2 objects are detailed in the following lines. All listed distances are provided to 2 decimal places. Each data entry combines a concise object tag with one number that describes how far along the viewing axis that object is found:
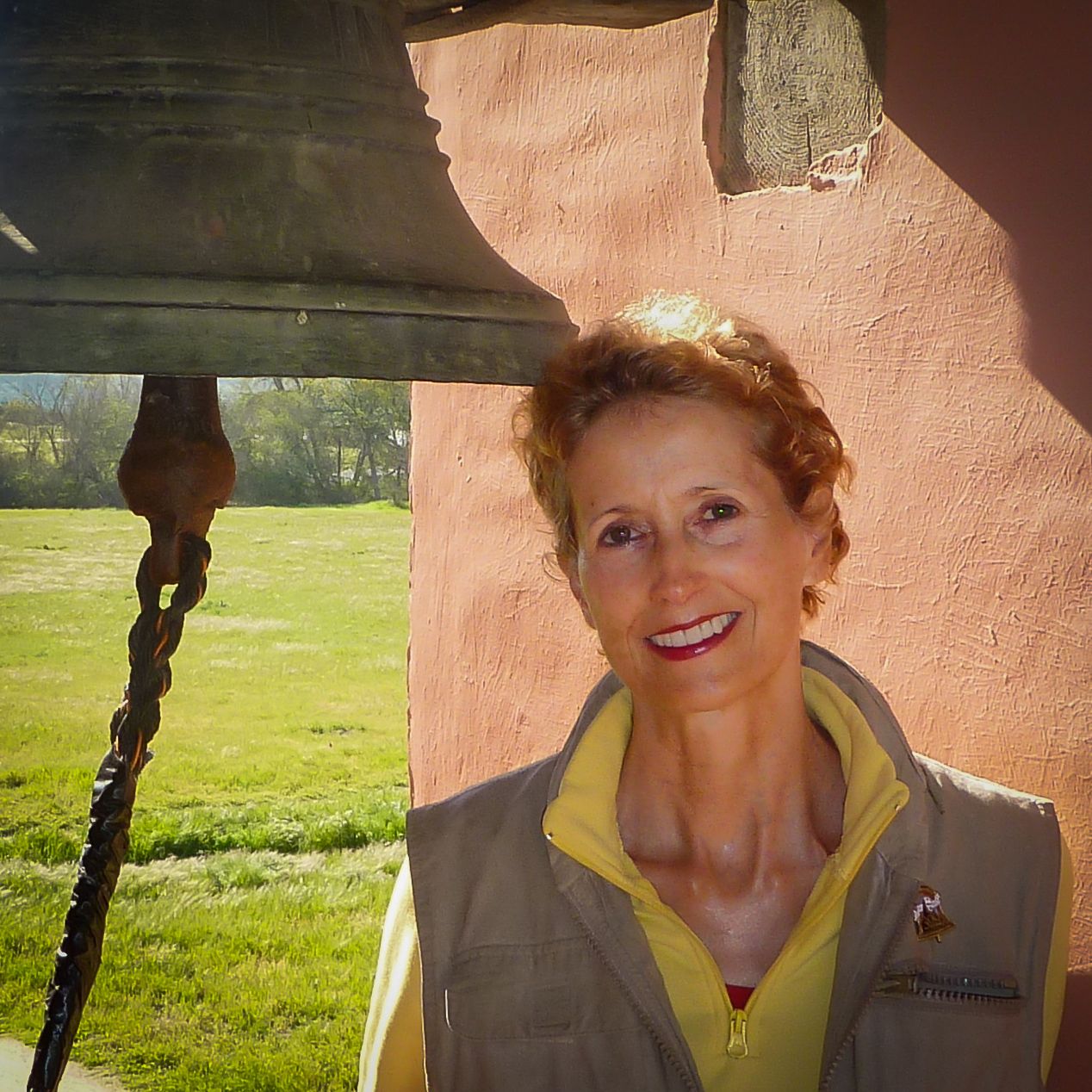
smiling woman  1.17
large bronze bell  0.76
